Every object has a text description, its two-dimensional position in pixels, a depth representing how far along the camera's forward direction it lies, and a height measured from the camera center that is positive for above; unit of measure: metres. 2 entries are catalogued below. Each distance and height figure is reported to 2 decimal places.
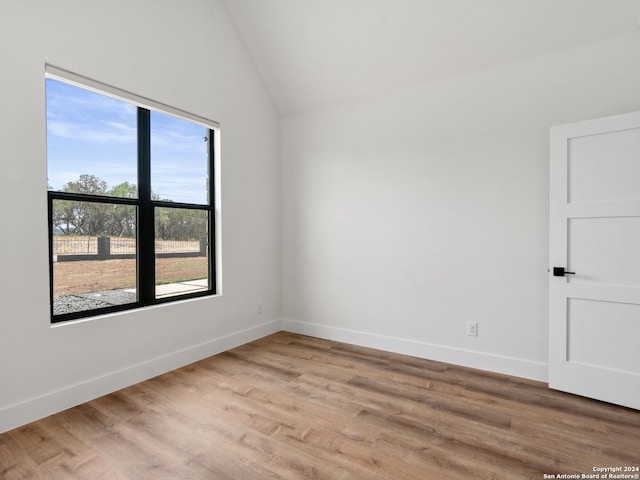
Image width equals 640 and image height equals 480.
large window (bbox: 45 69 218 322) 2.57 +0.33
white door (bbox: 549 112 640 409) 2.45 -0.17
